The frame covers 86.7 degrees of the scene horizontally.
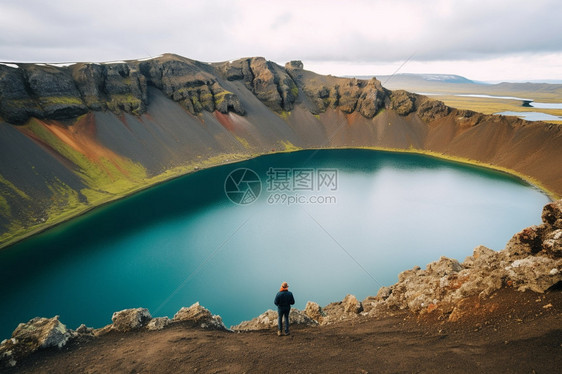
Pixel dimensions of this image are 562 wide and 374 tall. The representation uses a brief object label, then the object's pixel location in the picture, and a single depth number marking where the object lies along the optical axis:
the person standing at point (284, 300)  10.84
